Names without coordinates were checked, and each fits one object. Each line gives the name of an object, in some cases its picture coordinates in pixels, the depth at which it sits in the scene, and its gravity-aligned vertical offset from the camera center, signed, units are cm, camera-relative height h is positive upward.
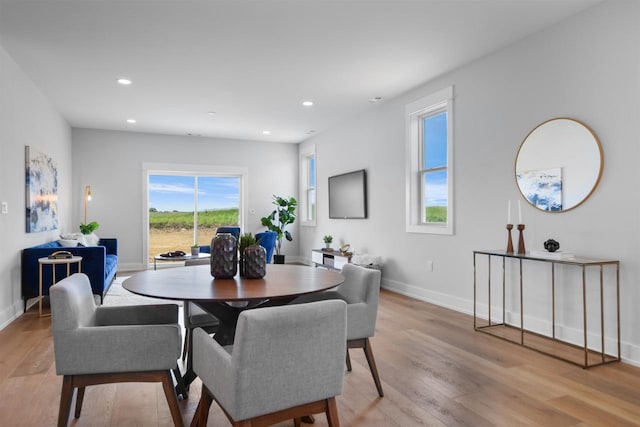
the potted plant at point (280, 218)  819 -7
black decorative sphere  310 -24
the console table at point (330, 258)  614 -69
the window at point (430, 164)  453 +59
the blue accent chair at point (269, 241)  584 -37
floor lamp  708 +33
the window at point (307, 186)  831 +58
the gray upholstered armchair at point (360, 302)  223 -50
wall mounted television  618 +30
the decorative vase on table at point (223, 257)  222 -23
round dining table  174 -34
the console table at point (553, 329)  285 -101
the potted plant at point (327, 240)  701 -44
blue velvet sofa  429 -56
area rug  473 -99
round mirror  311 +39
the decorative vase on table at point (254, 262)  222 -25
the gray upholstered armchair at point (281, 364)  138 -53
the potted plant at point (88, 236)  583 -30
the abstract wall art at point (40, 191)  447 +29
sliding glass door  791 +13
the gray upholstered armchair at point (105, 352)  175 -58
